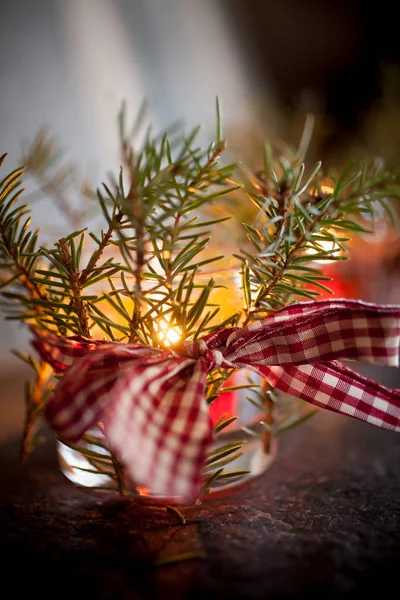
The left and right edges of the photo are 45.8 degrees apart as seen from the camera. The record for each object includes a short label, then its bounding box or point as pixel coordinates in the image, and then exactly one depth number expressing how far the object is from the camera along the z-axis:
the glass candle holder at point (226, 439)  0.29
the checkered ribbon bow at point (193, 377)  0.21
